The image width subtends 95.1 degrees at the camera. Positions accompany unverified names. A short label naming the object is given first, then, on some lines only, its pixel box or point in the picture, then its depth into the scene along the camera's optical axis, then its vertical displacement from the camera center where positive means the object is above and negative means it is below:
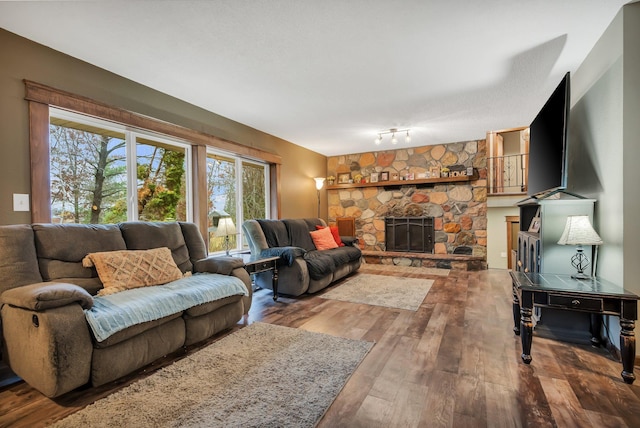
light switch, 2.18 +0.08
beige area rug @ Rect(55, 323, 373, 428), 1.49 -1.06
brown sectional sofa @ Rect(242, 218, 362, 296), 3.61 -0.62
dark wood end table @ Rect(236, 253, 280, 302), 3.19 -0.63
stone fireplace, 5.61 +0.31
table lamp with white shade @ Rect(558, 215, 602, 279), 2.15 -0.19
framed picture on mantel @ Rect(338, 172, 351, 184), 6.71 +0.76
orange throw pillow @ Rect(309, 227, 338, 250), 4.71 -0.47
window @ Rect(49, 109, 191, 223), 2.60 +0.40
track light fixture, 4.84 +1.32
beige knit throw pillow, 2.18 -0.45
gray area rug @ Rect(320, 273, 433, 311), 3.44 -1.08
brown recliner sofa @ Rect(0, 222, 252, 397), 1.58 -0.62
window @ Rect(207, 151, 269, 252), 4.04 +0.30
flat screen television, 2.37 +0.61
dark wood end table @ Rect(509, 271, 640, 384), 1.83 -0.62
